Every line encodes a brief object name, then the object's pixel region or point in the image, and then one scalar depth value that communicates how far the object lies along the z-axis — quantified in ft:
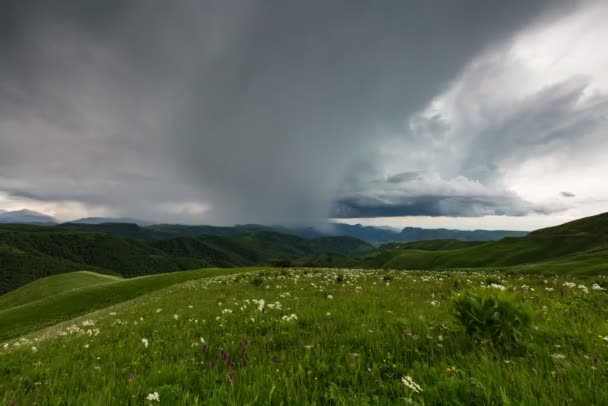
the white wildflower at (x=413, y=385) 9.74
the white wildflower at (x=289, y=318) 23.85
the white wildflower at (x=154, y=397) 10.49
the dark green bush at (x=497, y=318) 15.44
